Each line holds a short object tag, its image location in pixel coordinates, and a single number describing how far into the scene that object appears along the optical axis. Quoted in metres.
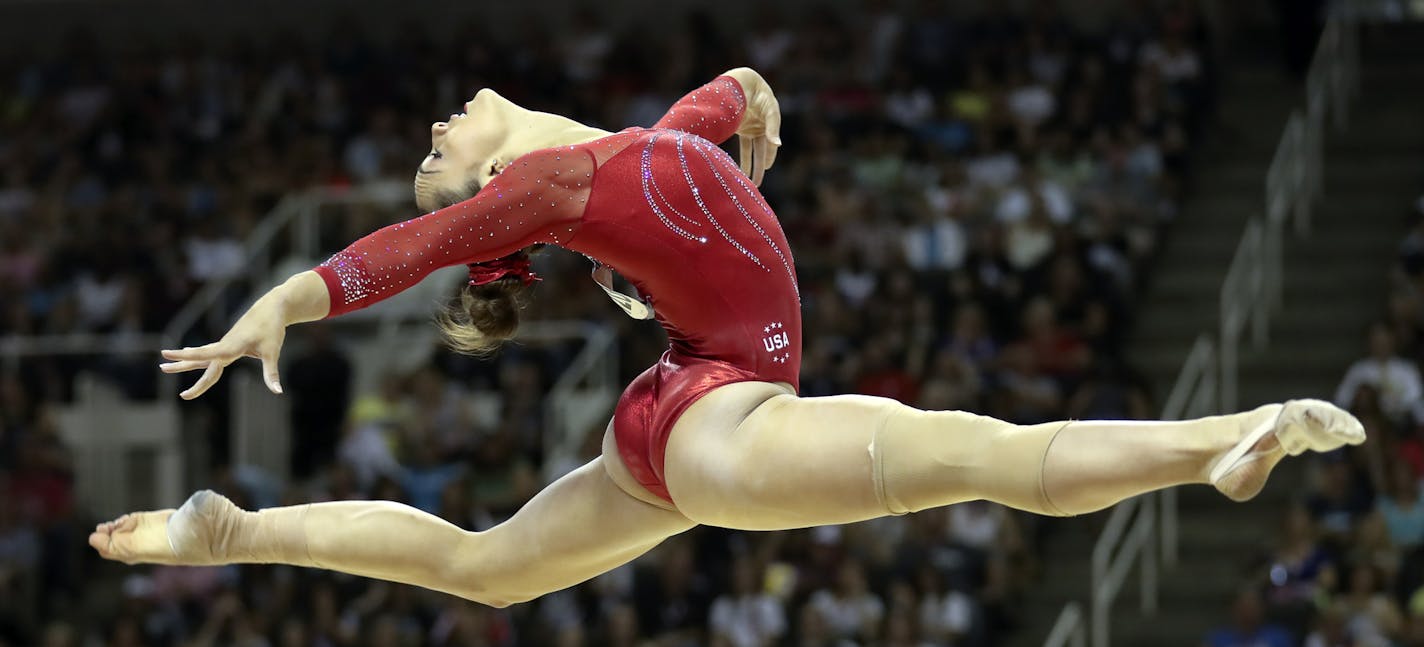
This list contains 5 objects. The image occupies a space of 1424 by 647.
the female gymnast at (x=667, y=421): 6.73
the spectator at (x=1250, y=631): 16.56
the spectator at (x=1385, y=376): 18.61
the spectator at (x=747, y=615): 18.27
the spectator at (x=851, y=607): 17.94
